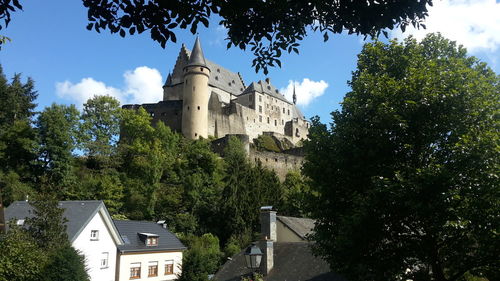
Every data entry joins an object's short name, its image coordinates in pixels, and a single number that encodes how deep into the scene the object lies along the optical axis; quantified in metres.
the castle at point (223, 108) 57.75
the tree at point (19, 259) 16.54
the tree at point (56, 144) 38.84
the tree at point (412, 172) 9.99
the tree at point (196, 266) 20.59
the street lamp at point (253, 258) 12.01
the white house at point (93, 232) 24.47
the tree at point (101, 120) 47.72
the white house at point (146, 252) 27.08
